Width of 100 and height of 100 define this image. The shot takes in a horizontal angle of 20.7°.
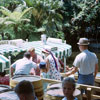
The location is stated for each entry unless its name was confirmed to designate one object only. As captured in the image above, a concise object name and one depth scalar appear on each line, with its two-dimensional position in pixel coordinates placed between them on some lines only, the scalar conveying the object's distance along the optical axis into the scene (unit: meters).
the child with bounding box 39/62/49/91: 4.78
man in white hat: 4.27
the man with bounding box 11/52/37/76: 4.71
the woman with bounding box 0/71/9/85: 5.04
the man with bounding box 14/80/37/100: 2.44
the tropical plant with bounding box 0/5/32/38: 16.73
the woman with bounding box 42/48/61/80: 4.76
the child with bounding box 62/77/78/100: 2.93
